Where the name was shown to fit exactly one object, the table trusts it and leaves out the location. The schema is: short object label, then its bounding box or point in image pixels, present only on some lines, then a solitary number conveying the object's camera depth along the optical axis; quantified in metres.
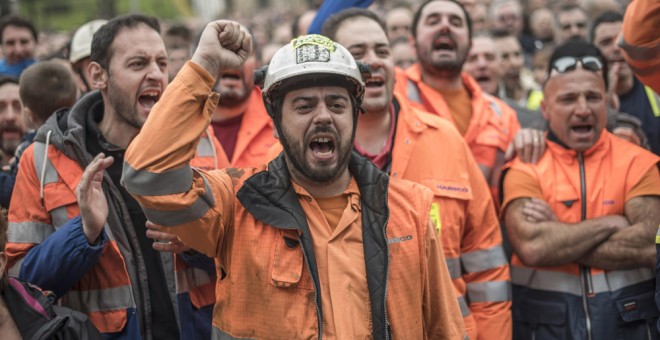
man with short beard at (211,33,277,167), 5.48
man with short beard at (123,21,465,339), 3.11
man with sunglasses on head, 4.46
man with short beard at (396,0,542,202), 5.48
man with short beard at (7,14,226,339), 3.72
